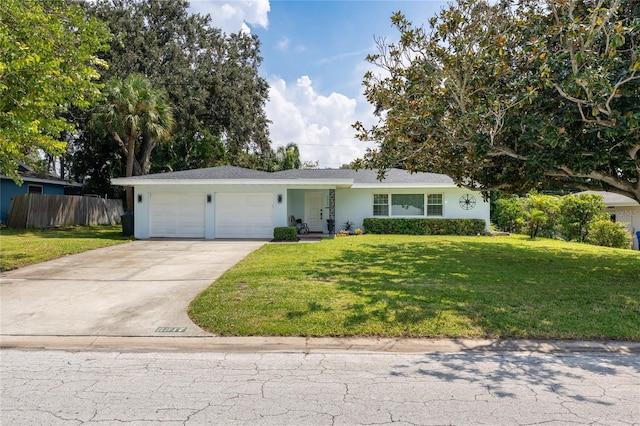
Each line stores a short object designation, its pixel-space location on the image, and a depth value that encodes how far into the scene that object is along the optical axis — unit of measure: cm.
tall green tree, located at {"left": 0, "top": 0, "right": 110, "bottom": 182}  793
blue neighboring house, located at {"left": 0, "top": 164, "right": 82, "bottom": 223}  2092
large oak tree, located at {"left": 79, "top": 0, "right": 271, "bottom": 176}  2389
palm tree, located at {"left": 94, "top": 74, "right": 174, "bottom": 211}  1917
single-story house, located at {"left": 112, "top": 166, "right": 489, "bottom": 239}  1608
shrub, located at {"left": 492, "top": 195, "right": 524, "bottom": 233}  2069
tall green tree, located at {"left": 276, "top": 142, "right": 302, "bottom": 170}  3522
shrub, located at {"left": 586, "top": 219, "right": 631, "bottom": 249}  1558
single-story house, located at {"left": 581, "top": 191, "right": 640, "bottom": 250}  2058
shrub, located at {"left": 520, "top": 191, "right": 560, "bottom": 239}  1698
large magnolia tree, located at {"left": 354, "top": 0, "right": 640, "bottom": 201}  656
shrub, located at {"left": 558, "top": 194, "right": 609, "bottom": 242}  1681
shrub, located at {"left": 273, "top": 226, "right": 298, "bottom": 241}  1527
